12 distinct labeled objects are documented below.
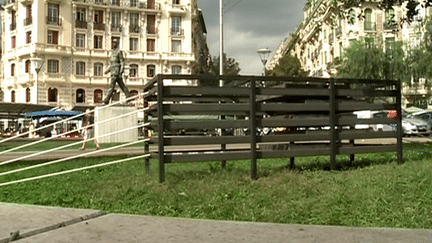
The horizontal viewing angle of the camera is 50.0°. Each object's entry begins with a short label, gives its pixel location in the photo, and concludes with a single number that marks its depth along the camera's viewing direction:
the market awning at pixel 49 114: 35.81
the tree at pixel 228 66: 51.81
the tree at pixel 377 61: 39.22
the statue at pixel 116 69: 19.45
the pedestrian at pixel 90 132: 20.43
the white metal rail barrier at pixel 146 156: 6.48
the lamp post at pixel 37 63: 32.65
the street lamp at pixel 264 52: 26.17
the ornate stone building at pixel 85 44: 53.12
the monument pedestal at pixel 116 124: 19.42
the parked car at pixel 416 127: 28.50
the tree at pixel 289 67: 55.53
